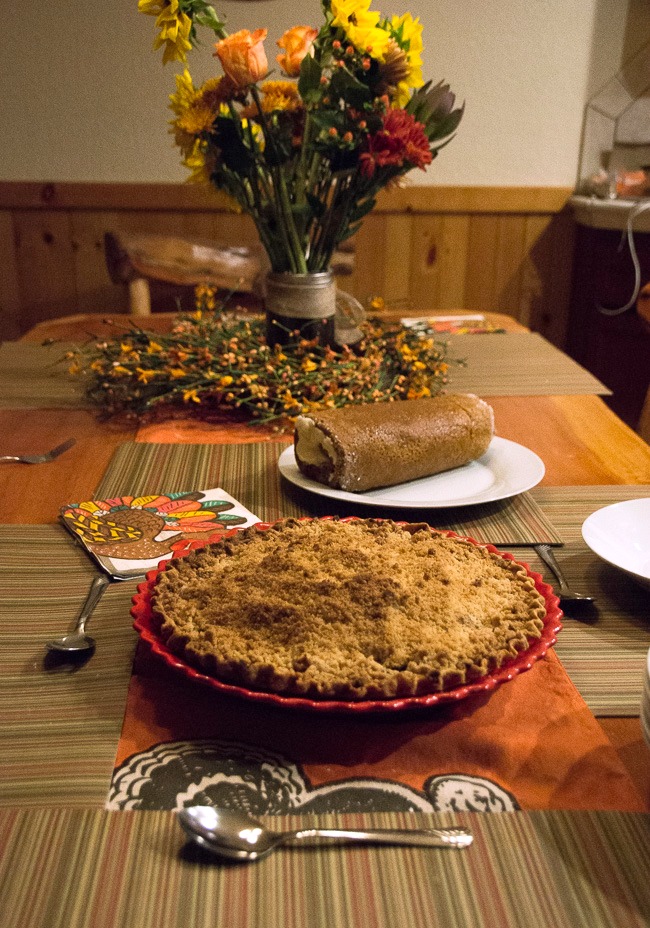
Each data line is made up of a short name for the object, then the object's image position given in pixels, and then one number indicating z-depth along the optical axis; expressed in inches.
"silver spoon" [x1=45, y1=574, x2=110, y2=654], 26.5
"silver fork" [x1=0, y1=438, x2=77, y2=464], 46.1
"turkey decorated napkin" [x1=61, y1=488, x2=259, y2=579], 33.4
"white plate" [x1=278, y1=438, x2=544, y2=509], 38.4
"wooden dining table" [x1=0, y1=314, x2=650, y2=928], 17.6
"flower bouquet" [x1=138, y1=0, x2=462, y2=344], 50.5
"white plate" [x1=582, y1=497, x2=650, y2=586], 31.9
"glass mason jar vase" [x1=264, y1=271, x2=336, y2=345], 55.9
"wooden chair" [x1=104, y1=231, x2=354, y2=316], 90.4
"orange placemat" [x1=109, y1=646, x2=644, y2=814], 20.9
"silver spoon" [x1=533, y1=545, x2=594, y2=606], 30.0
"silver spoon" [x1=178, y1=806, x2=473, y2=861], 19.0
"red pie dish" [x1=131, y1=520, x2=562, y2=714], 21.6
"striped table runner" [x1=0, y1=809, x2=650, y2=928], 17.6
